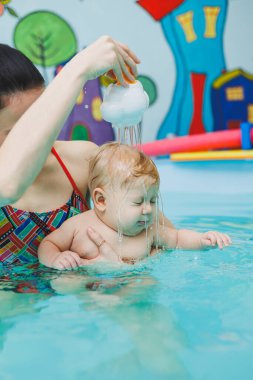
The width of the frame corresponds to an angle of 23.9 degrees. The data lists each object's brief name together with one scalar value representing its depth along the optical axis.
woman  1.48
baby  2.18
